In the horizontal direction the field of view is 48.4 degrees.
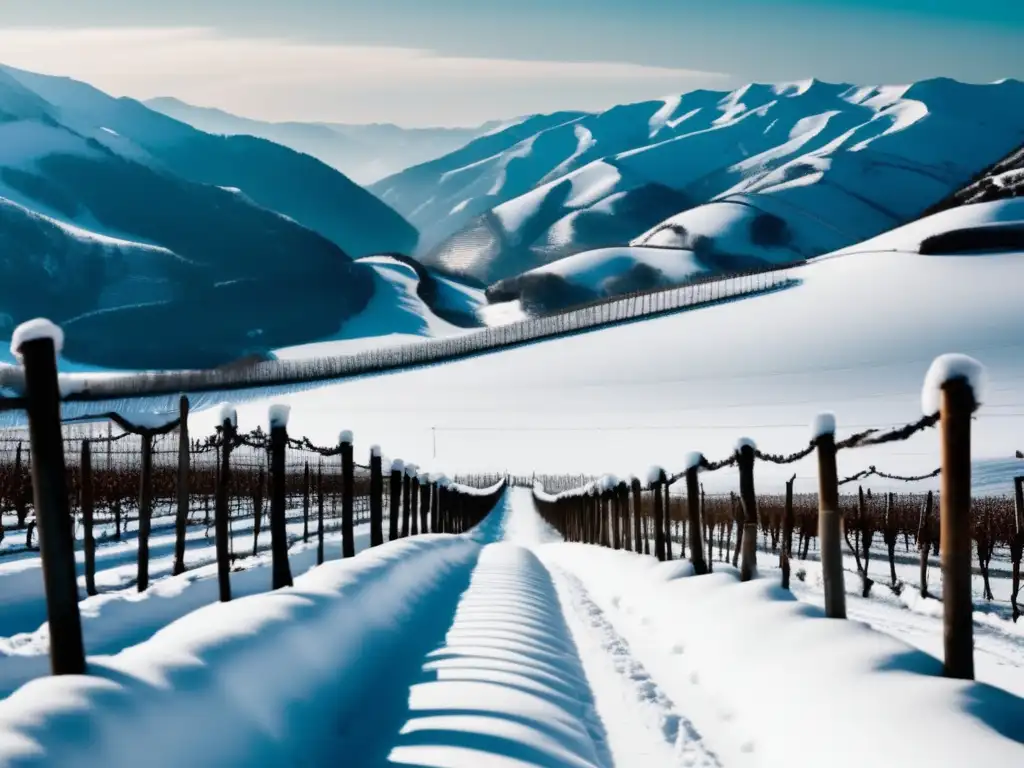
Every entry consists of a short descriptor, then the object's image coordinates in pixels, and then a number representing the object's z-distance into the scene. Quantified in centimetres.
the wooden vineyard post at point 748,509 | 1114
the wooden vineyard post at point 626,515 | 2067
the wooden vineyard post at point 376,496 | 1834
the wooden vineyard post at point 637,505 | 1858
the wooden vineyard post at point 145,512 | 1277
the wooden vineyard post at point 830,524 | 755
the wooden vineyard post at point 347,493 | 1456
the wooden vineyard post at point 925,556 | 2129
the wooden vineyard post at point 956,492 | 548
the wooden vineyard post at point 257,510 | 2380
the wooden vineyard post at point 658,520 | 1546
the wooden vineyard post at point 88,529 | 1312
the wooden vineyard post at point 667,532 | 1759
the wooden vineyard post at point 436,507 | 3076
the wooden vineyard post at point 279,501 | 1003
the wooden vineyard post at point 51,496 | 486
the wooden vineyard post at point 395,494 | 2053
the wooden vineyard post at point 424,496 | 2758
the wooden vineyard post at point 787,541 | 2053
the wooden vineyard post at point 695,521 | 1243
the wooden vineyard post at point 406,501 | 2353
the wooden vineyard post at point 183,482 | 1409
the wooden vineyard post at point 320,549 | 1999
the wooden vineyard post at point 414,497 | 2489
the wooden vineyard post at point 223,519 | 1084
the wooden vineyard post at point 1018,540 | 1995
